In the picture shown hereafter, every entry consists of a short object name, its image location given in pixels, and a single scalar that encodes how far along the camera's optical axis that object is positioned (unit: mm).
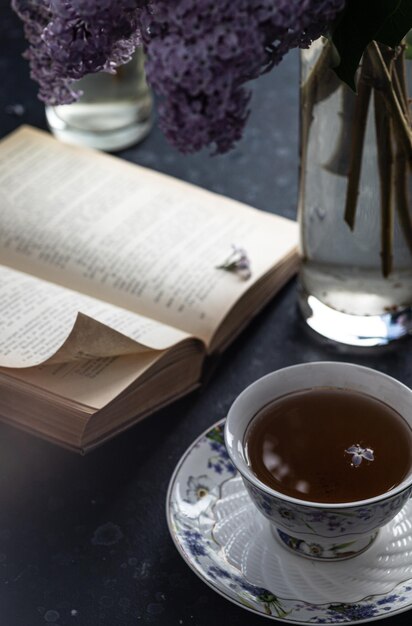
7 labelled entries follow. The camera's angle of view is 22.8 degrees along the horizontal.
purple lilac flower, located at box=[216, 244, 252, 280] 947
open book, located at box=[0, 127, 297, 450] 791
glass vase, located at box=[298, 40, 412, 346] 784
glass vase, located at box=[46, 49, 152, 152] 1148
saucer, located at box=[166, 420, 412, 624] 669
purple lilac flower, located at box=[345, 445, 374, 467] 716
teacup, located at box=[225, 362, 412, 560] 657
